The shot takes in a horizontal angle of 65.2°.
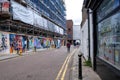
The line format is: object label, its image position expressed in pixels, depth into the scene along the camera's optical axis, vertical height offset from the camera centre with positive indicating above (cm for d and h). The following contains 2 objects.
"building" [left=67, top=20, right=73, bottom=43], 4926 +515
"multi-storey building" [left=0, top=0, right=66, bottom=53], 1386 +362
